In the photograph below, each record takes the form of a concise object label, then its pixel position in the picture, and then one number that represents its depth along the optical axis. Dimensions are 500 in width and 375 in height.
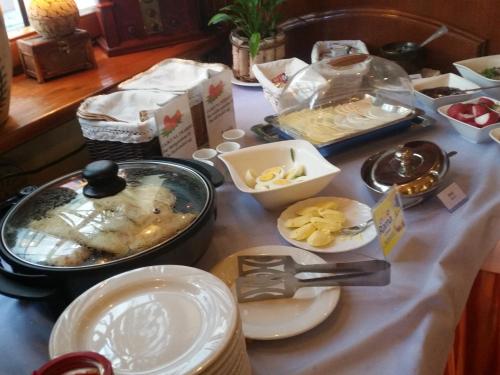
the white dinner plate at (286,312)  0.63
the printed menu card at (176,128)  0.95
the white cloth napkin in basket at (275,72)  1.24
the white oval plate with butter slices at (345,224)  0.78
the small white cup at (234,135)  1.10
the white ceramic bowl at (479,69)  1.25
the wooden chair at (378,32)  1.57
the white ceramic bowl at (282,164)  0.86
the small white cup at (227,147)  1.04
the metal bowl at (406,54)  1.48
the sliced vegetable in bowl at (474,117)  1.05
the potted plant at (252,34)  1.44
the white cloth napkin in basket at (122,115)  0.94
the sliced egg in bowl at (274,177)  0.89
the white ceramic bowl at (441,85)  1.19
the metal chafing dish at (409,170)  0.88
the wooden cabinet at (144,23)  1.46
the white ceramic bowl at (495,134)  1.02
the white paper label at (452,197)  0.88
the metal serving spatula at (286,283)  0.69
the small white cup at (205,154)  0.99
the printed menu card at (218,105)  1.07
